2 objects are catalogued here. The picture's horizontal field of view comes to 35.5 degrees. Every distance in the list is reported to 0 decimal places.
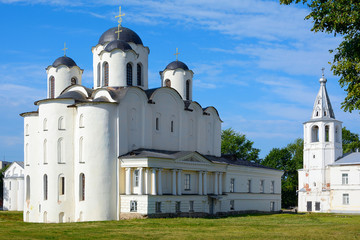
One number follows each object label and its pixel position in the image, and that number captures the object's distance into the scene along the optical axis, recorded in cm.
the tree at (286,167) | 7669
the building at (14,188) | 7729
